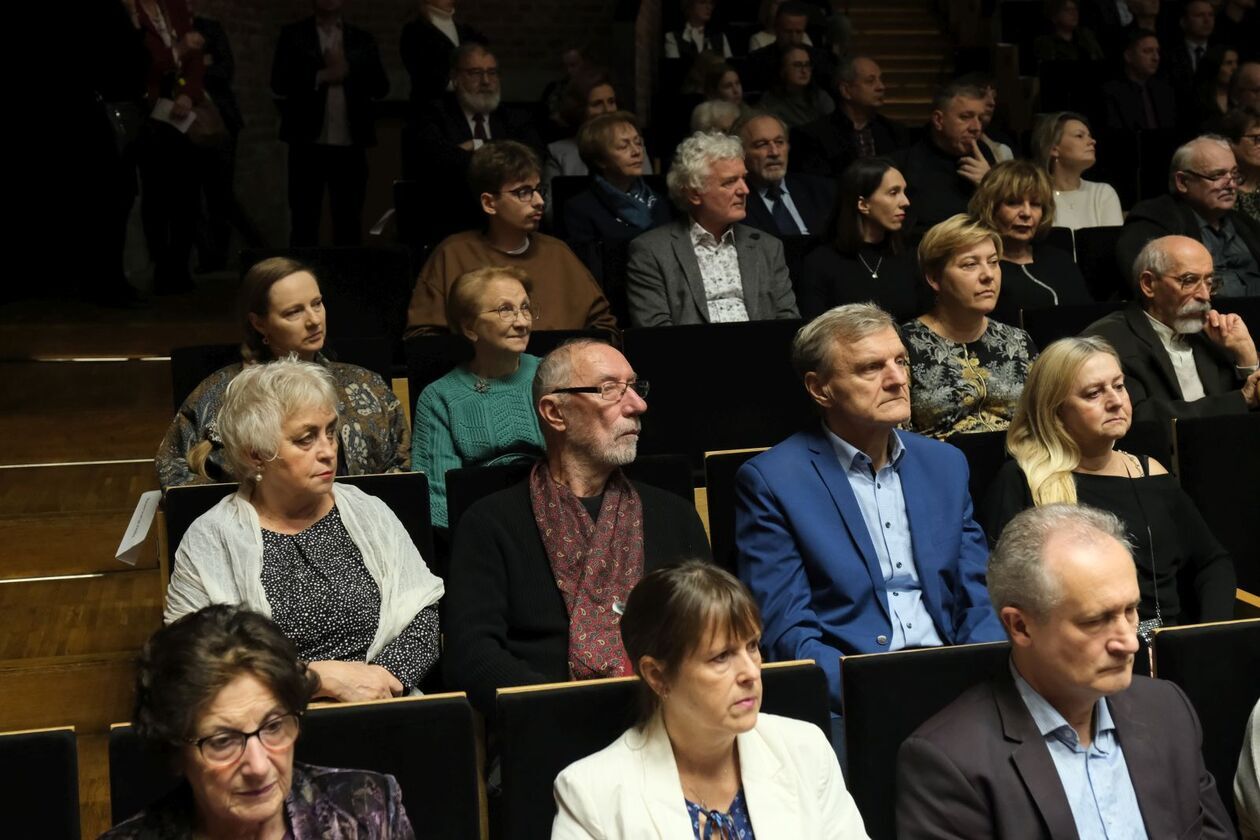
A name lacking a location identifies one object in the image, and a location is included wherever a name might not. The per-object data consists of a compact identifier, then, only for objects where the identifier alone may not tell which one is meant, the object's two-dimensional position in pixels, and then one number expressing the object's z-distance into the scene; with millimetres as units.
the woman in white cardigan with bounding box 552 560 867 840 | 1793
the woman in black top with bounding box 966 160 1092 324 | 3895
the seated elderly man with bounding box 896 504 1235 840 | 1822
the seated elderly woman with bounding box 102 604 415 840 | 1657
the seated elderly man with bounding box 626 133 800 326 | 3947
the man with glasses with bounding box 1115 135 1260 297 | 4316
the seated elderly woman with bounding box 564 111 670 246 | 4426
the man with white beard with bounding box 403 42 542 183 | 4785
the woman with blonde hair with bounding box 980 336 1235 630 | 2648
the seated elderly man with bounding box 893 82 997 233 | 4809
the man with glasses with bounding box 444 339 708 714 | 2352
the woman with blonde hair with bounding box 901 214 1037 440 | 3209
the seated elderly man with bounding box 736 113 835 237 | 4656
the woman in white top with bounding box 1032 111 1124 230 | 4758
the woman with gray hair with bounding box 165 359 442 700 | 2344
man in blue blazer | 2447
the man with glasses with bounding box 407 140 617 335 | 3828
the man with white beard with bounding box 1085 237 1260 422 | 3346
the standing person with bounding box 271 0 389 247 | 5691
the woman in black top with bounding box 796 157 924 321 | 3934
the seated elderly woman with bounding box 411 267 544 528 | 3033
